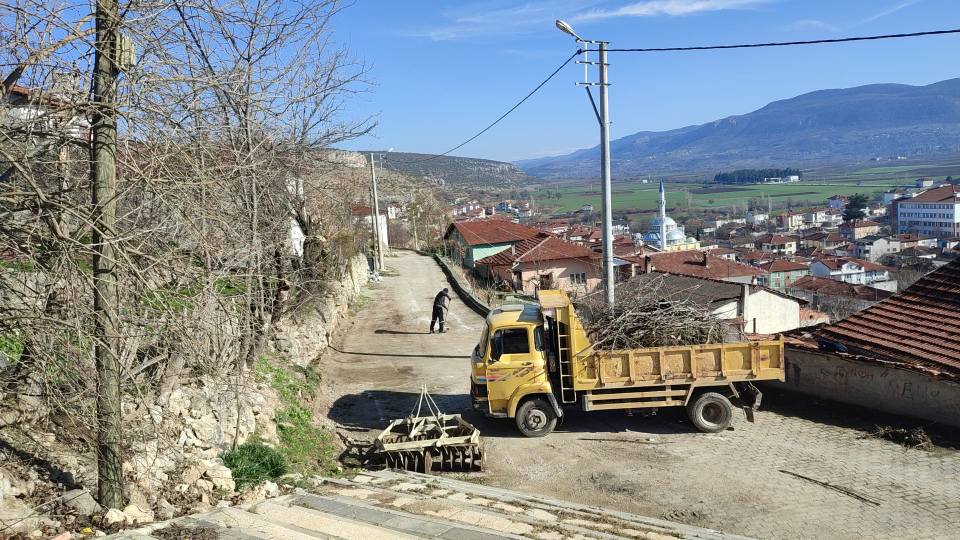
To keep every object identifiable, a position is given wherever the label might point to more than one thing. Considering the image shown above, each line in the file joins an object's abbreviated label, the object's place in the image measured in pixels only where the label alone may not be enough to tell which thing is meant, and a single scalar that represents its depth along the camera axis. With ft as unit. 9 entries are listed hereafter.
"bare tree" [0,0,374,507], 16.53
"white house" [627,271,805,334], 83.93
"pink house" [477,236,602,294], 128.88
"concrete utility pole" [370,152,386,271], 118.57
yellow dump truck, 36.86
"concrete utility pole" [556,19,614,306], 46.91
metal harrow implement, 33.35
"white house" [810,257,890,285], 275.18
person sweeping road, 65.62
